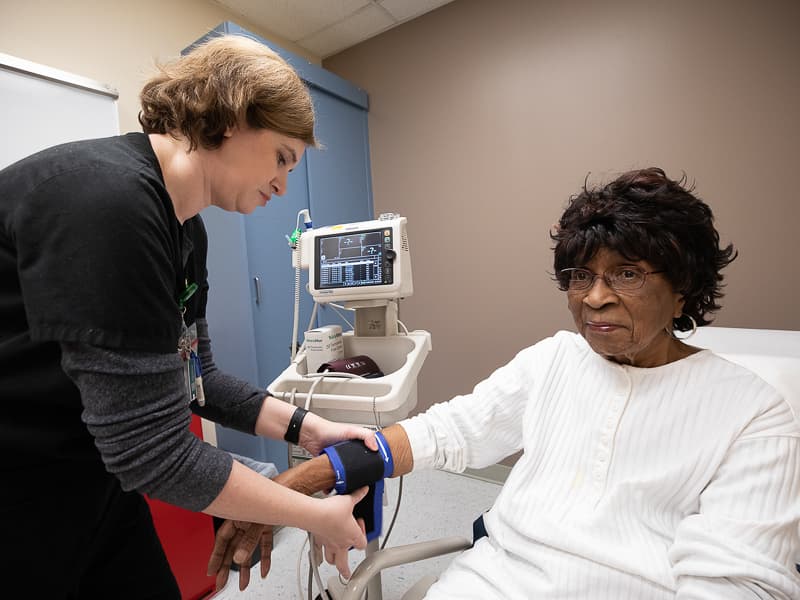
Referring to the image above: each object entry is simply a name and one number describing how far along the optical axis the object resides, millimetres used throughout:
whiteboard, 1590
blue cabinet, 2146
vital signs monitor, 1354
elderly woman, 719
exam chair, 868
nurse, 552
